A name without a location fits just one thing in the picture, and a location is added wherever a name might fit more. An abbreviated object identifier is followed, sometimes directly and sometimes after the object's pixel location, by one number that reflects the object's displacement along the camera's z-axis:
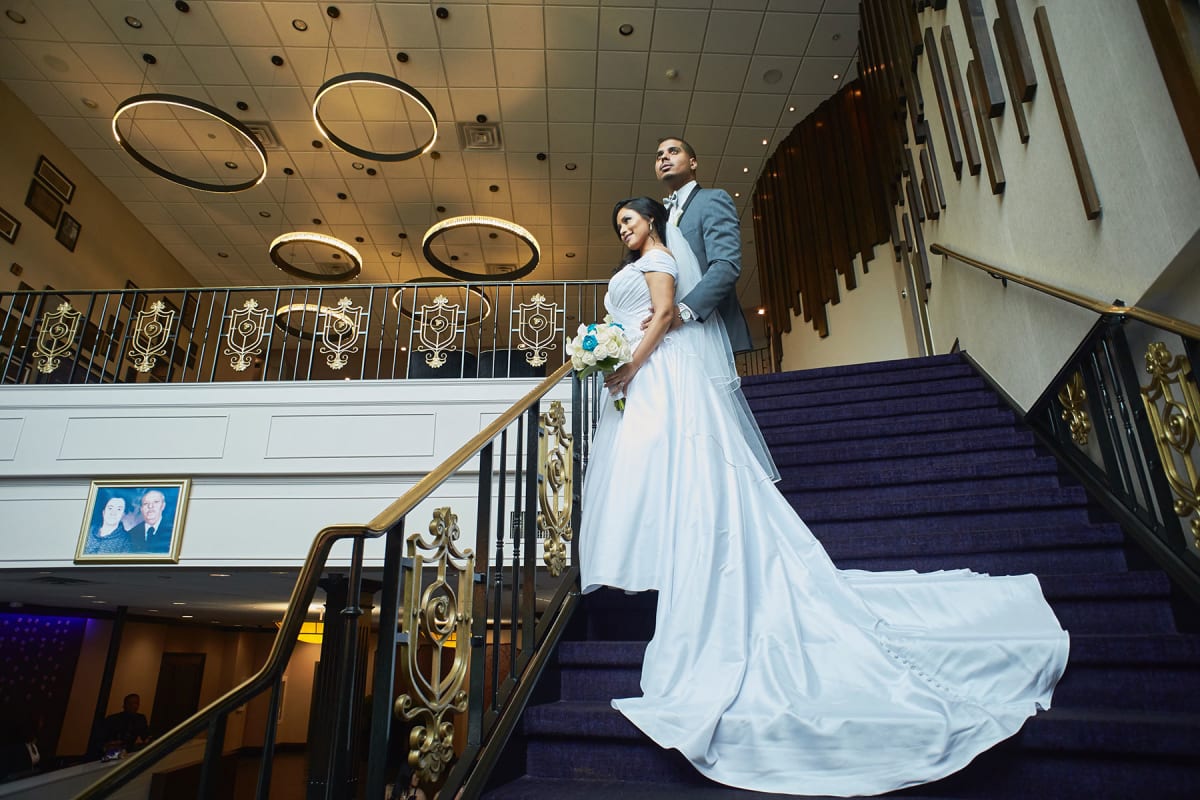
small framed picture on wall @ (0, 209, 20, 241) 8.15
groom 2.71
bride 1.57
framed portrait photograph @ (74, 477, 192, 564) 5.48
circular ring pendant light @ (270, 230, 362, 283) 9.65
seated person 9.27
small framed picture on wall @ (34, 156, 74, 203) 9.11
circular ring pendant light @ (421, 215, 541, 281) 9.43
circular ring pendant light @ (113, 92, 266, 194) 7.20
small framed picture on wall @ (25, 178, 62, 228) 8.84
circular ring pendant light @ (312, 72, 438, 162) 7.11
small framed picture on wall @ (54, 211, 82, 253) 9.36
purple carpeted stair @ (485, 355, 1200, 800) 1.55
